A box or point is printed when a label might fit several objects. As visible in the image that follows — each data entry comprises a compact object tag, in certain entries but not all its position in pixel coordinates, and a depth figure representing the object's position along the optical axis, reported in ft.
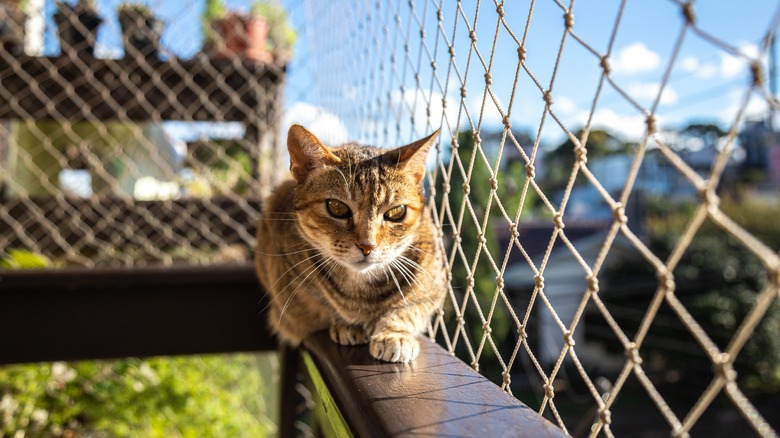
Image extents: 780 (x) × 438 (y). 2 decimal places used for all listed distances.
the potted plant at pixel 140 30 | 6.43
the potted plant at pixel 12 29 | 6.27
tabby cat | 2.87
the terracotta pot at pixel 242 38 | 7.05
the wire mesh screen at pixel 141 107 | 5.79
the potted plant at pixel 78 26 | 6.04
